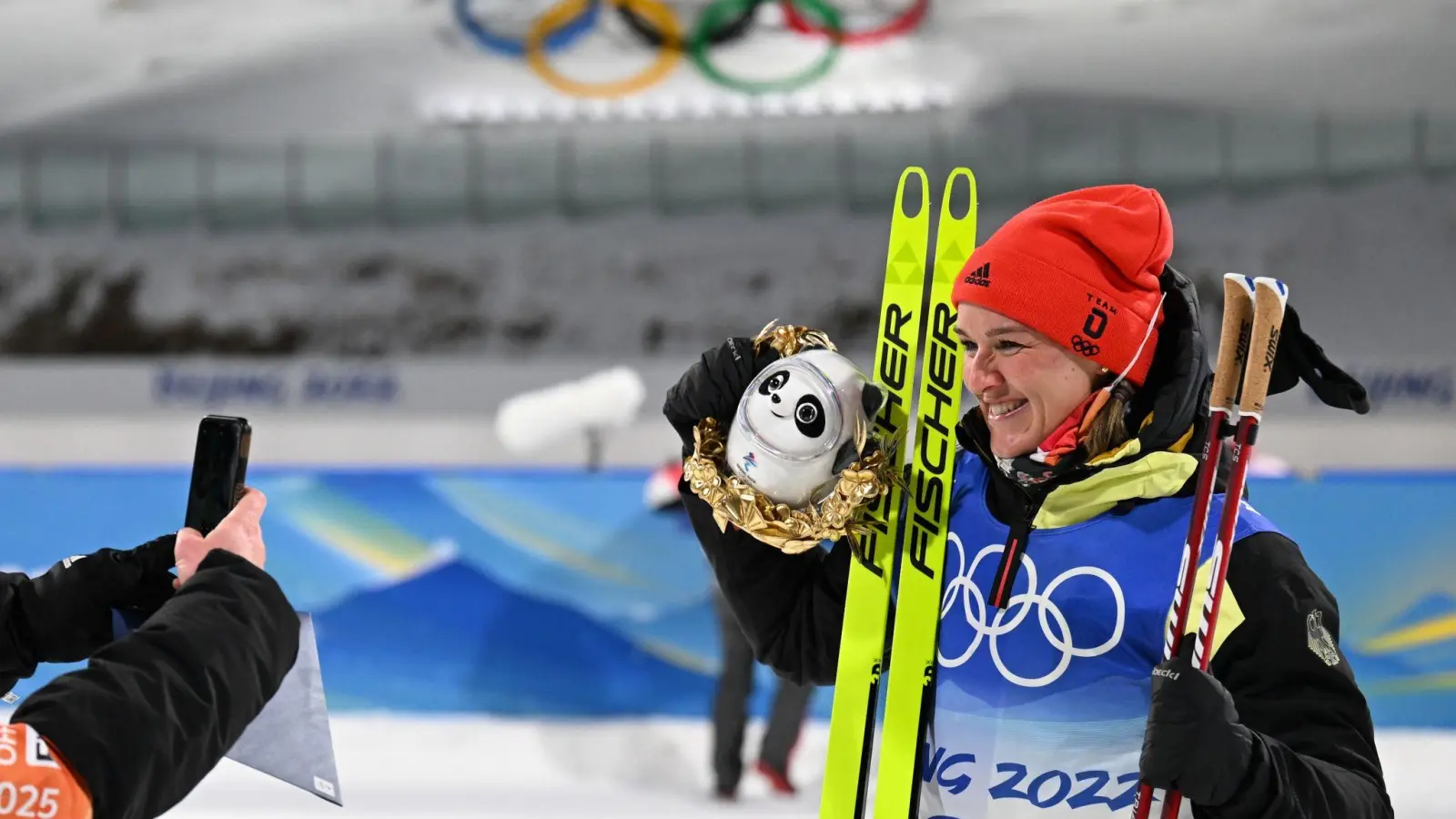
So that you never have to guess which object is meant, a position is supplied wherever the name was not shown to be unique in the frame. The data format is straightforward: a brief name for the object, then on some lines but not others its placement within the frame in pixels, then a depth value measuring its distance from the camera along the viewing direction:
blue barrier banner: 10.35
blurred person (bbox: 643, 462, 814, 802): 9.05
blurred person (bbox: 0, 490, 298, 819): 1.94
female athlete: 2.67
